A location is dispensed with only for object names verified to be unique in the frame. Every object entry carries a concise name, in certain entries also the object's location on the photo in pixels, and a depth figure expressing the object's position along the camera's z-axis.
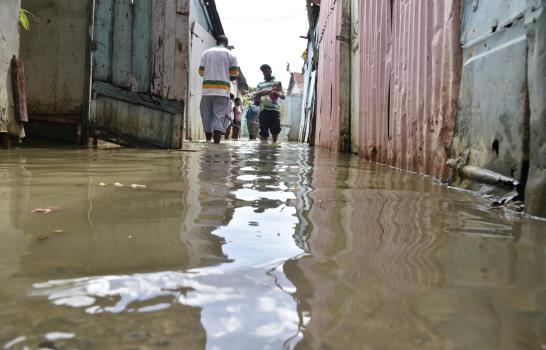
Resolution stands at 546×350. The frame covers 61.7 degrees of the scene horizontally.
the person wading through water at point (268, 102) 11.02
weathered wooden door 4.47
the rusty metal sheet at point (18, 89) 3.34
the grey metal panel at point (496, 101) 1.60
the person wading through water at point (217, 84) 6.90
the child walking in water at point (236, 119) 14.96
